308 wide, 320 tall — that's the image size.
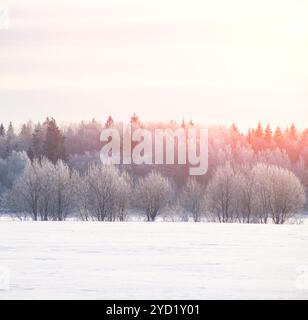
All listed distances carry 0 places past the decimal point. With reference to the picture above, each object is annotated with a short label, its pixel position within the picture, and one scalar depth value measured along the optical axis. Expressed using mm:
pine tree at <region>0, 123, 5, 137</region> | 88125
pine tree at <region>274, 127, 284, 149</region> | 92012
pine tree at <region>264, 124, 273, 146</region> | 96525
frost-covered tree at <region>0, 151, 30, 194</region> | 66688
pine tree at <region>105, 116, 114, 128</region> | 84312
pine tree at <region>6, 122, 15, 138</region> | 86688
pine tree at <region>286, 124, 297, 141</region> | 97838
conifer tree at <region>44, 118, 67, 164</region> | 72750
